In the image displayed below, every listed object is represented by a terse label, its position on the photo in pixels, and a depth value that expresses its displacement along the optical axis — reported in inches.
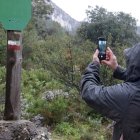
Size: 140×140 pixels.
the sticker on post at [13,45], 84.5
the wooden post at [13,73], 84.7
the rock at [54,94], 174.2
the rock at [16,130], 87.9
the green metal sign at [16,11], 81.6
